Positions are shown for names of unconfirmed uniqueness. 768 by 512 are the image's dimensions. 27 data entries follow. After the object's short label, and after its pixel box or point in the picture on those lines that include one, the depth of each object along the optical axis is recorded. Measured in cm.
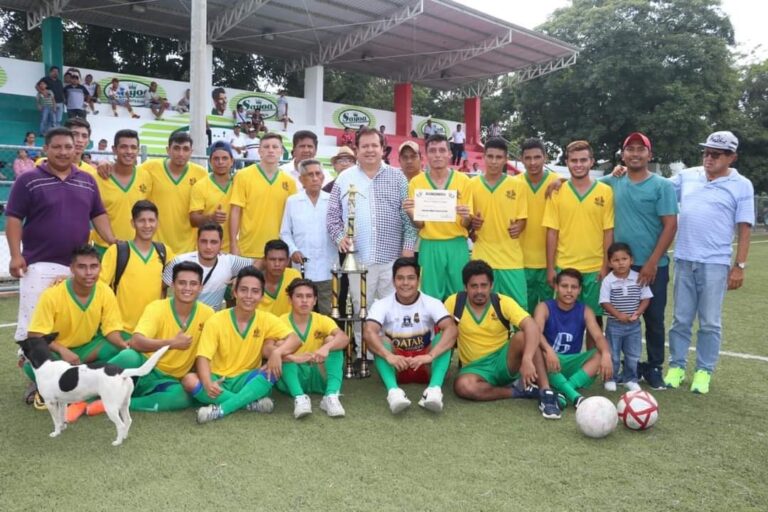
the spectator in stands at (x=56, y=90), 1404
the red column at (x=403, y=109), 2509
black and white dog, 348
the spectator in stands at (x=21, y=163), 912
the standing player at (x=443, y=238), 504
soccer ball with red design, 382
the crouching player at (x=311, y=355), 423
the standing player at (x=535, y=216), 507
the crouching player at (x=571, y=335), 450
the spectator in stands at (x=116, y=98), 1565
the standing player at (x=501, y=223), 496
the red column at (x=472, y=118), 2895
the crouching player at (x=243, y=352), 407
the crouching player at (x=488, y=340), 443
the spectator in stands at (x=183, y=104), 1733
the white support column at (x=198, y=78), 1032
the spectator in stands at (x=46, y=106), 1388
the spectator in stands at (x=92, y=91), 1495
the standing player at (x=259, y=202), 521
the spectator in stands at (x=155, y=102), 1634
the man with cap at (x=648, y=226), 473
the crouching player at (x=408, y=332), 439
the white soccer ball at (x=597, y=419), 368
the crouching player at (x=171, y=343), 406
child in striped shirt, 470
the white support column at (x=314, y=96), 2177
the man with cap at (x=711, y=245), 472
